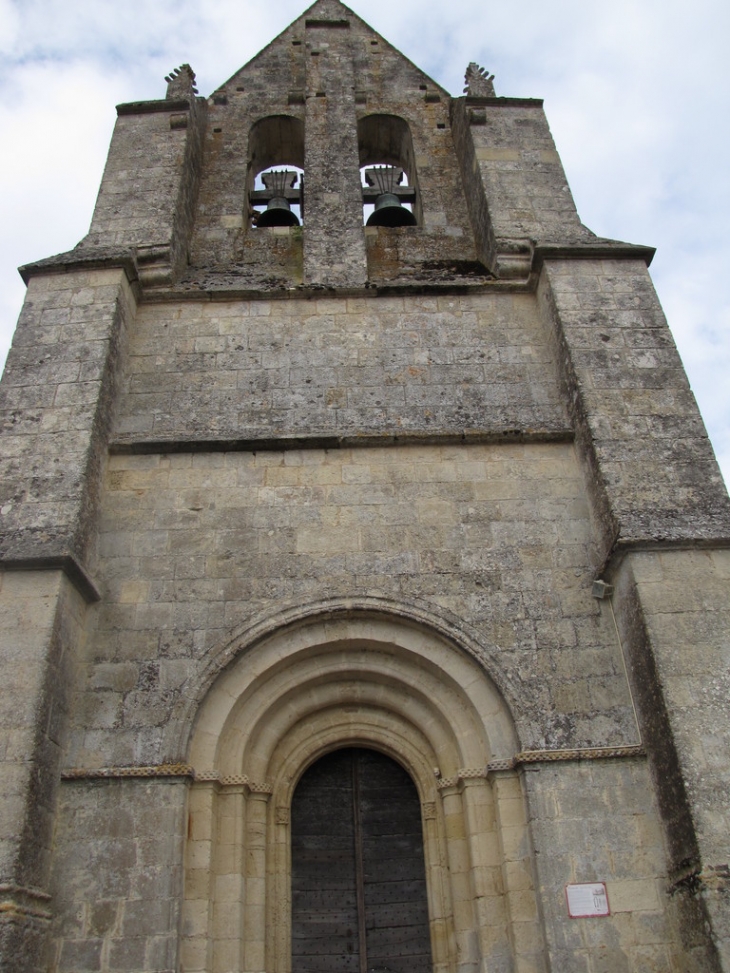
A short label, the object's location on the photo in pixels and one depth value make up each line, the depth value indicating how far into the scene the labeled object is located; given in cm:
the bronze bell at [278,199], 920
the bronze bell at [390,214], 905
